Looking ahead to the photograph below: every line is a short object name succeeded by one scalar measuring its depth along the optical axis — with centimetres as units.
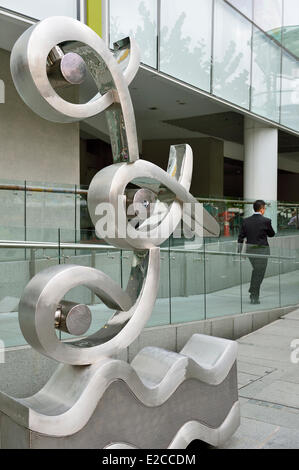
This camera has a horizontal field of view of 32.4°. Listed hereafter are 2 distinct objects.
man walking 837
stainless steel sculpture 264
